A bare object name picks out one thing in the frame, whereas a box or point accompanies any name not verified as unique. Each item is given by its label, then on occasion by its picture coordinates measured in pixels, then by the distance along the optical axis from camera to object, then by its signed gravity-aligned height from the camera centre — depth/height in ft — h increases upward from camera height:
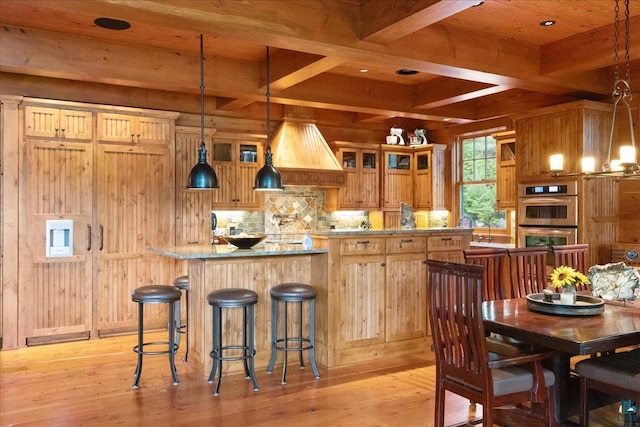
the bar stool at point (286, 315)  13.60 -2.77
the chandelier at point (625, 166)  10.66 +1.08
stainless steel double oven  18.03 +0.08
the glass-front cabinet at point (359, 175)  25.26 +2.14
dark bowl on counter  14.80 -0.70
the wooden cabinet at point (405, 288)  15.87 -2.28
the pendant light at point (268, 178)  15.48 +1.19
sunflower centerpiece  10.09 -1.29
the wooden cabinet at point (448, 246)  16.62 -0.98
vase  10.28 -1.63
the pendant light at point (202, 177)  14.70 +1.17
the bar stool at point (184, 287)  15.40 -2.15
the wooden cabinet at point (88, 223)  17.49 -0.19
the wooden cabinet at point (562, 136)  17.92 +2.95
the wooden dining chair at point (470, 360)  8.57 -2.50
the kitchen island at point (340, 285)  14.30 -2.04
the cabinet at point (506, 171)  22.66 +2.06
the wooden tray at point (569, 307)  9.86 -1.81
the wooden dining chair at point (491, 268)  12.84 -1.33
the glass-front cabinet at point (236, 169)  22.02 +2.12
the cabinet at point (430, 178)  26.30 +2.02
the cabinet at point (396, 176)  26.41 +2.15
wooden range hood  22.25 +2.73
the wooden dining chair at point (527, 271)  13.35 -1.45
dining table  8.20 -1.96
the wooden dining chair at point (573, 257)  13.79 -1.13
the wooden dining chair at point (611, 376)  8.91 -2.91
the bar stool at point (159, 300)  13.01 -2.13
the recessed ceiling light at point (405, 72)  18.95 +5.45
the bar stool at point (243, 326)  12.80 -2.88
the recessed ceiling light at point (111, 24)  13.91 +5.41
